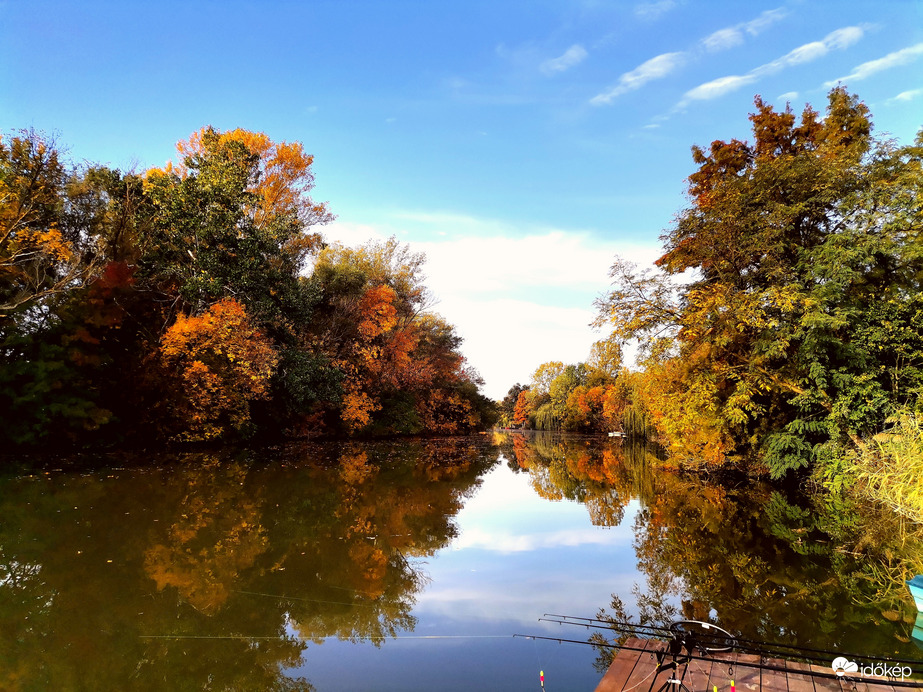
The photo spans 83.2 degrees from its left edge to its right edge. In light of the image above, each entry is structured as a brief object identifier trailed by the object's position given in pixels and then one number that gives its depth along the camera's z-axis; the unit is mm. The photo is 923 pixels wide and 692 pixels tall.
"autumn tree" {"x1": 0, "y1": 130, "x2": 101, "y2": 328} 14789
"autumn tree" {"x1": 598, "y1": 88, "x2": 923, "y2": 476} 13789
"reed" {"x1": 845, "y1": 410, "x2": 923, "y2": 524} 8516
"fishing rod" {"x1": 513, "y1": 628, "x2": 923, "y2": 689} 3647
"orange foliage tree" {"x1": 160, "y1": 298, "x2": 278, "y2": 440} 18578
